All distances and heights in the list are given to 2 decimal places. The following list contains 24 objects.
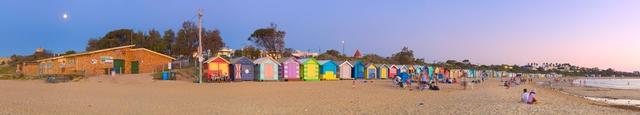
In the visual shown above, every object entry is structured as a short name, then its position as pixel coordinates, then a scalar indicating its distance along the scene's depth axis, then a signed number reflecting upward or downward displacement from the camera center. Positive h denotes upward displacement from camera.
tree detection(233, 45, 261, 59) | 62.74 +2.29
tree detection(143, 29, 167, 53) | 64.13 +3.74
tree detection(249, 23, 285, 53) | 67.62 +4.00
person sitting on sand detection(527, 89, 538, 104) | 18.13 -1.05
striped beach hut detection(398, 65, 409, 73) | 49.25 +0.12
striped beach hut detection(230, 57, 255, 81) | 34.06 +0.13
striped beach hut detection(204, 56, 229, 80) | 32.56 +0.21
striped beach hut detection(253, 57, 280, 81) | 35.03 +0.13
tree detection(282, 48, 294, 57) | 66.91 +2.37
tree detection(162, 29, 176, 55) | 66.18 +4.16
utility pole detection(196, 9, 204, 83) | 28.83 +0.62
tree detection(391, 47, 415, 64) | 89.99 +2.35
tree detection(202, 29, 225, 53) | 60.91 +3.52
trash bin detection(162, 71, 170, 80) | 33.69 -0.19
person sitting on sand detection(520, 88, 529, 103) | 18.60 -1.04
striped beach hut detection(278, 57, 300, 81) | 36.81 +0.11
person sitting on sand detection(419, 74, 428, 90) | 28.26 -0.74
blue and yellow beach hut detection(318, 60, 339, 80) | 40.09 +0.02
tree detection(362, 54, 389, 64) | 80.64 +1.99
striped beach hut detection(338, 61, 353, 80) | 42.03 +0.08
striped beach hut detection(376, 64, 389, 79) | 46.75 -0.12
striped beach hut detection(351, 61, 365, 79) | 43.81 -0.01
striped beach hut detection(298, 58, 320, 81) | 38.22 +0.10
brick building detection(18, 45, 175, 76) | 42.72 +0.87
